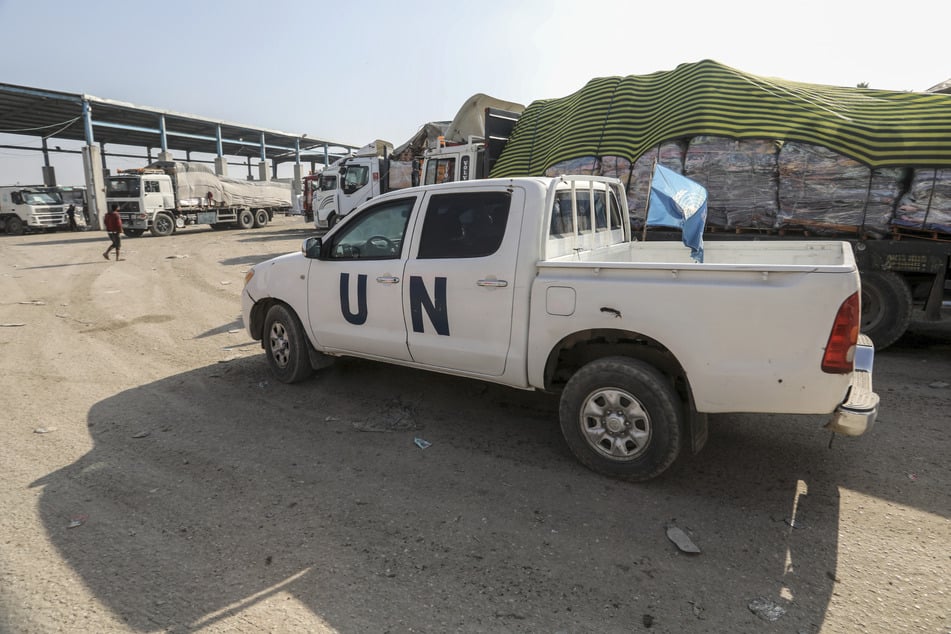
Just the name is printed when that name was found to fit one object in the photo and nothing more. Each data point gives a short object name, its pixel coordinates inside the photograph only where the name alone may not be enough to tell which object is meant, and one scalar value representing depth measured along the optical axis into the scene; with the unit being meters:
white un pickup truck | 3.06
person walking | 16.06
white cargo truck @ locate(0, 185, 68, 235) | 26.45
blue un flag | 4.75
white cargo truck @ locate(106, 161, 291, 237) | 23.80
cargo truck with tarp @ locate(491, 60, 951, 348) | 6.25
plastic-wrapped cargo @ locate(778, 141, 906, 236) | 6.42
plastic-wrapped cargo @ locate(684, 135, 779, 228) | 7.16
